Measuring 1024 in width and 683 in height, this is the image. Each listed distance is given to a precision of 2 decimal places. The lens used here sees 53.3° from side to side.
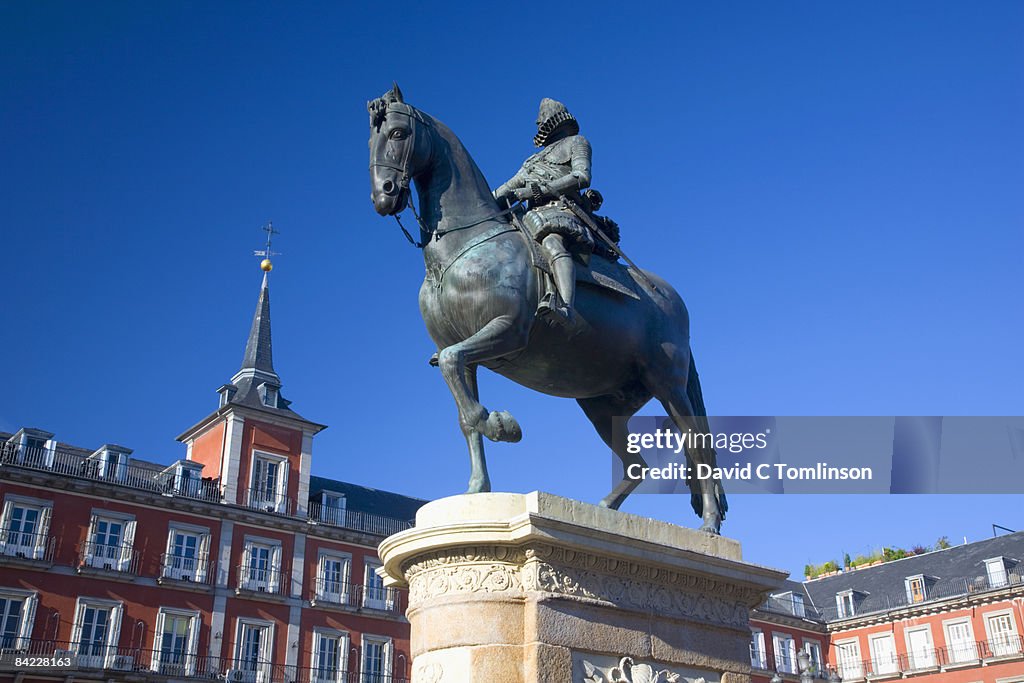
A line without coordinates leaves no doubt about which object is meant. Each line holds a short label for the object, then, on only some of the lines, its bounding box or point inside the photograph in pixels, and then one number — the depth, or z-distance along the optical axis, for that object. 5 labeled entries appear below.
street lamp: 25.06
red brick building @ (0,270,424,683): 38.66
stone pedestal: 6.53
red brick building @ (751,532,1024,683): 53.44
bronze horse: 7.30
